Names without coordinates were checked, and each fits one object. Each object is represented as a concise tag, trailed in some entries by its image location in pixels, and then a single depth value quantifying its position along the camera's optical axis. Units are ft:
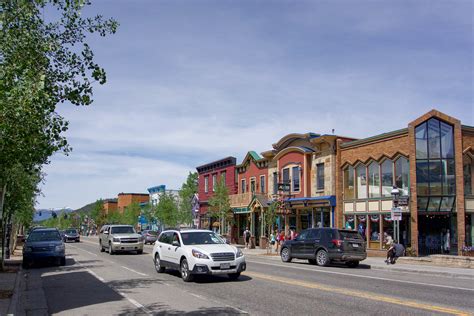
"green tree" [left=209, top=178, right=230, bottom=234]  151.74
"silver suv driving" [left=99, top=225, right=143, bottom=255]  96.43
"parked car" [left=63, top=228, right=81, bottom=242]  188.55
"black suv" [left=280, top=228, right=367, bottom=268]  73.10
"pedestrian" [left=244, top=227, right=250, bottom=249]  135.14
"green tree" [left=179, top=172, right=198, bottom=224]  194.70
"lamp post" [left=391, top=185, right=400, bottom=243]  79.94
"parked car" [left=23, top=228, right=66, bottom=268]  71.82
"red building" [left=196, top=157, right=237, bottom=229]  162.91
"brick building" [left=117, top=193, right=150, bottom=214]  349.20
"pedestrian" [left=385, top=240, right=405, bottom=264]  79.20
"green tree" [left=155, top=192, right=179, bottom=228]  203.72
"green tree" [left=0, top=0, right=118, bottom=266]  31.17
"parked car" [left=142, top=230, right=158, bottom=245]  173.78
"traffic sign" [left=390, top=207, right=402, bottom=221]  79.19
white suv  48.96
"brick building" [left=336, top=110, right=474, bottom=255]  93.30
